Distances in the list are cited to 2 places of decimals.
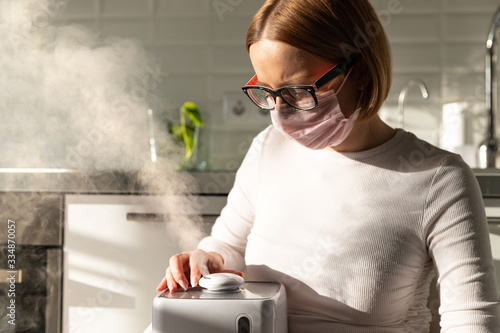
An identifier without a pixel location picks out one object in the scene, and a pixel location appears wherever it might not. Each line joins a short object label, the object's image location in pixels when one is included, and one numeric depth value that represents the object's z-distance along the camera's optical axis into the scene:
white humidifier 0.74
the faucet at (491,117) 1.90
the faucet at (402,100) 2.17
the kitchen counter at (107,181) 1.53
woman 0.88
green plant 2.15
